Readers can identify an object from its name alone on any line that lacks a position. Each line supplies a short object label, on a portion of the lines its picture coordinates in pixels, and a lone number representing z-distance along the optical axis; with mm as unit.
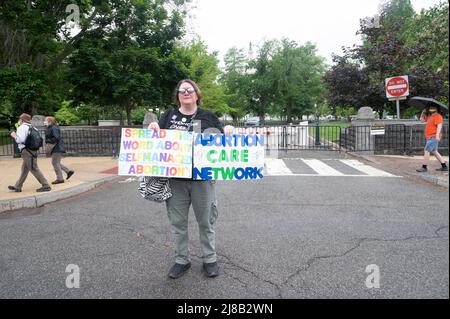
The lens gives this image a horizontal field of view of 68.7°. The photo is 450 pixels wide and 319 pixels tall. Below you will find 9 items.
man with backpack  6984
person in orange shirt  8867
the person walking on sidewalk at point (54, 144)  7998
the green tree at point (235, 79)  49578
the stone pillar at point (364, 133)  13820
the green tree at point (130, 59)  14047
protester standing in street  3336
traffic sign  13461
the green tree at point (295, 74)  47844
